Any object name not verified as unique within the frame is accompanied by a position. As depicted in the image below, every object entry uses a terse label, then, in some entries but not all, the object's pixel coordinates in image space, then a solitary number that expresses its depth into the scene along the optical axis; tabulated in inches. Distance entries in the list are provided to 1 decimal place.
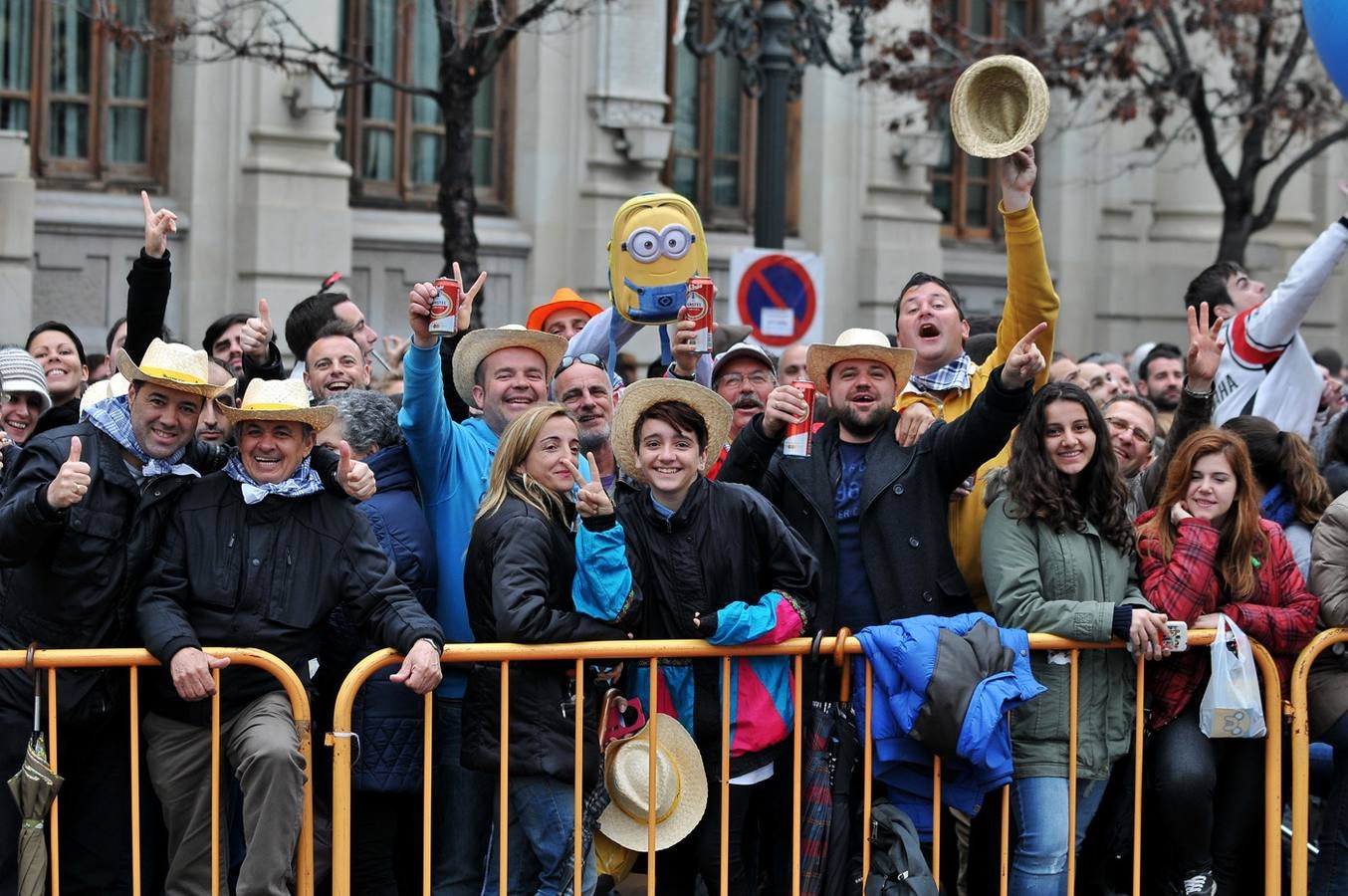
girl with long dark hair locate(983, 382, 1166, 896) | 480.7
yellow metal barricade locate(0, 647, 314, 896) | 428.8
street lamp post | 961.5
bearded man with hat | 487.8
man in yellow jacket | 492.7
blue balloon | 651.5
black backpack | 468.4
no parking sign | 919.0
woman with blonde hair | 451.2
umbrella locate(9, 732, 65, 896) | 432.5
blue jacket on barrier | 461.4
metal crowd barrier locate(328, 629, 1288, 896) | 446.9
